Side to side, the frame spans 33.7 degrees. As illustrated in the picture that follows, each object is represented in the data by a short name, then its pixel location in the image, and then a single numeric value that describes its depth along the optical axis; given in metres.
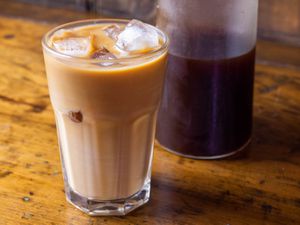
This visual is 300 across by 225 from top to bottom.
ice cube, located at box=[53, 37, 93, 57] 0.61
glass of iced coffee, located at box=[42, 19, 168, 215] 0.59
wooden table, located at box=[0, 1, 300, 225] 0.66
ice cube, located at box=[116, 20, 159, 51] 0.63
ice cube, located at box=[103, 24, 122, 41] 0.66
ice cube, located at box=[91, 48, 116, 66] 0.60
